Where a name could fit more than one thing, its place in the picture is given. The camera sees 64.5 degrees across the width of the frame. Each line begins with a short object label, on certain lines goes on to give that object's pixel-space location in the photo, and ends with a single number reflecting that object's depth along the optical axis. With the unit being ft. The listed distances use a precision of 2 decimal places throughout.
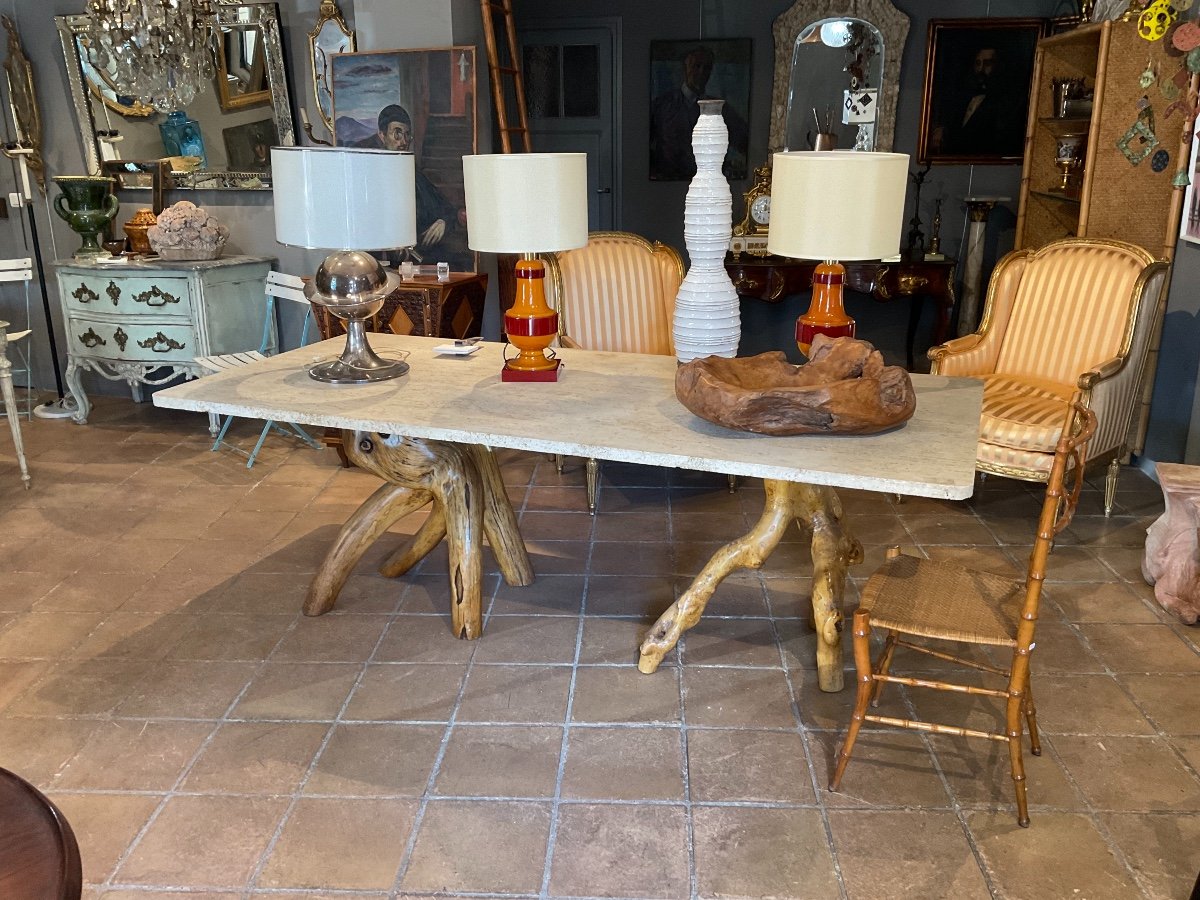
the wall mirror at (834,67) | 18.83
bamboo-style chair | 6.42
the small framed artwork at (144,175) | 17.12
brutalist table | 7.23
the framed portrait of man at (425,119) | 14.83
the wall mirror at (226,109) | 15.84
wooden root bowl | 7.47
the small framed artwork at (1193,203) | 12.87
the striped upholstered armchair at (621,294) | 14.24
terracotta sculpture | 10.03
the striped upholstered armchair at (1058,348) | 11.71
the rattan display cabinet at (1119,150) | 13.25
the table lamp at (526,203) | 8.59
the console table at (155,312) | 16.08
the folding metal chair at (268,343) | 15.28
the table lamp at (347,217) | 8.79
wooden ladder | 15.17
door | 20.33
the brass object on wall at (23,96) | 17.22
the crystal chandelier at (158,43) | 13.65
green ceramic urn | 16.48
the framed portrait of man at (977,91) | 18.56
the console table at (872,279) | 17.98
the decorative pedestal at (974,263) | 18.66
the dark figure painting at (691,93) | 19.70
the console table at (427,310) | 14.16
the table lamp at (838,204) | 8.22
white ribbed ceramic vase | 9.22
